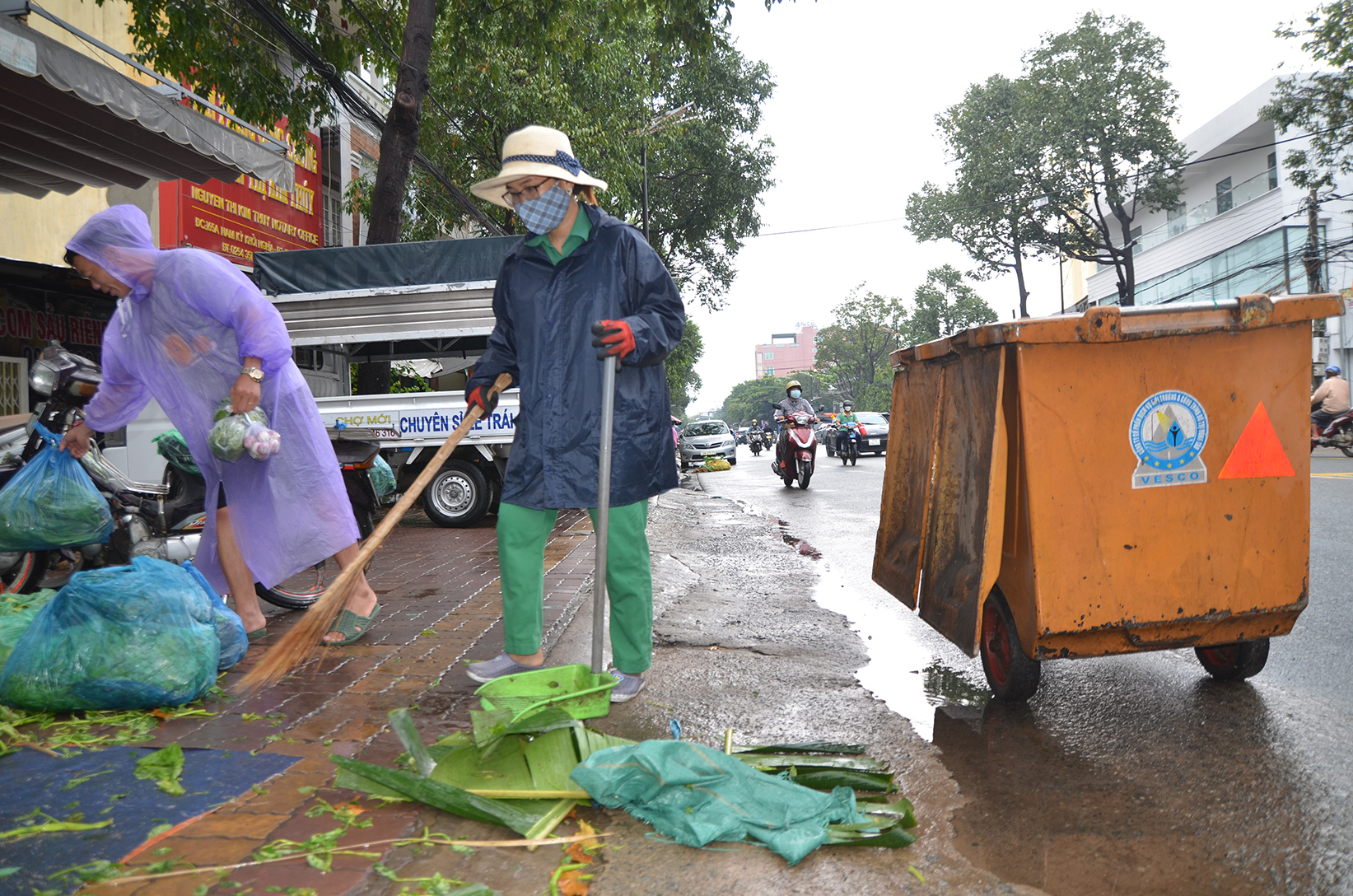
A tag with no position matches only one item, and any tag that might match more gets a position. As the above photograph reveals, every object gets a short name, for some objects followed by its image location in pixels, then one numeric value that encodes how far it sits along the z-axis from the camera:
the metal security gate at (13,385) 9.11
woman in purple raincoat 3.63
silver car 28.30
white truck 8.89
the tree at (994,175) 29.55
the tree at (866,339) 71.69
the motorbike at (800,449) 14.56
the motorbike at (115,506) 4.71
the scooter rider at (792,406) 14.66
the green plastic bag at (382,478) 6.35
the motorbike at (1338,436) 15.12
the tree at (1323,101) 18.50
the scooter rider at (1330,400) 14.91
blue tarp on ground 1.98
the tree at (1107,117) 27.53
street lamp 19.47
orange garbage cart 2.92
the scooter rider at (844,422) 22.61
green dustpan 2.47
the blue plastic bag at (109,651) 2.94
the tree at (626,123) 14.79
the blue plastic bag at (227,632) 3.50
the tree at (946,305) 55.62
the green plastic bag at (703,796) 2.15
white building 26.78
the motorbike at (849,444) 22.59
